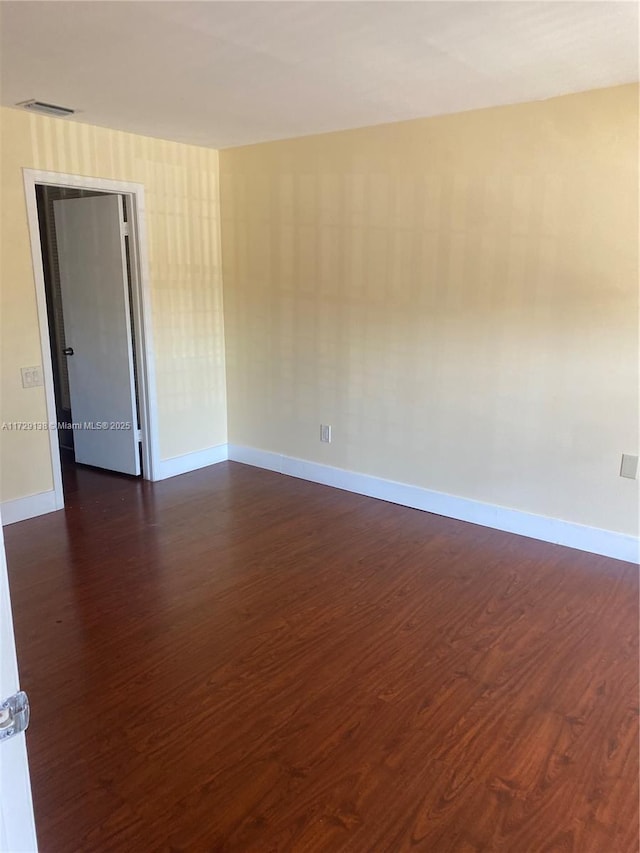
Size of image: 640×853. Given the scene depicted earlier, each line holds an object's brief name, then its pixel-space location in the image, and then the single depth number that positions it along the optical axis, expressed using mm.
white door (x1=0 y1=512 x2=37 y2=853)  803
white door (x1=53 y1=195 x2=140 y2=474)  4305
